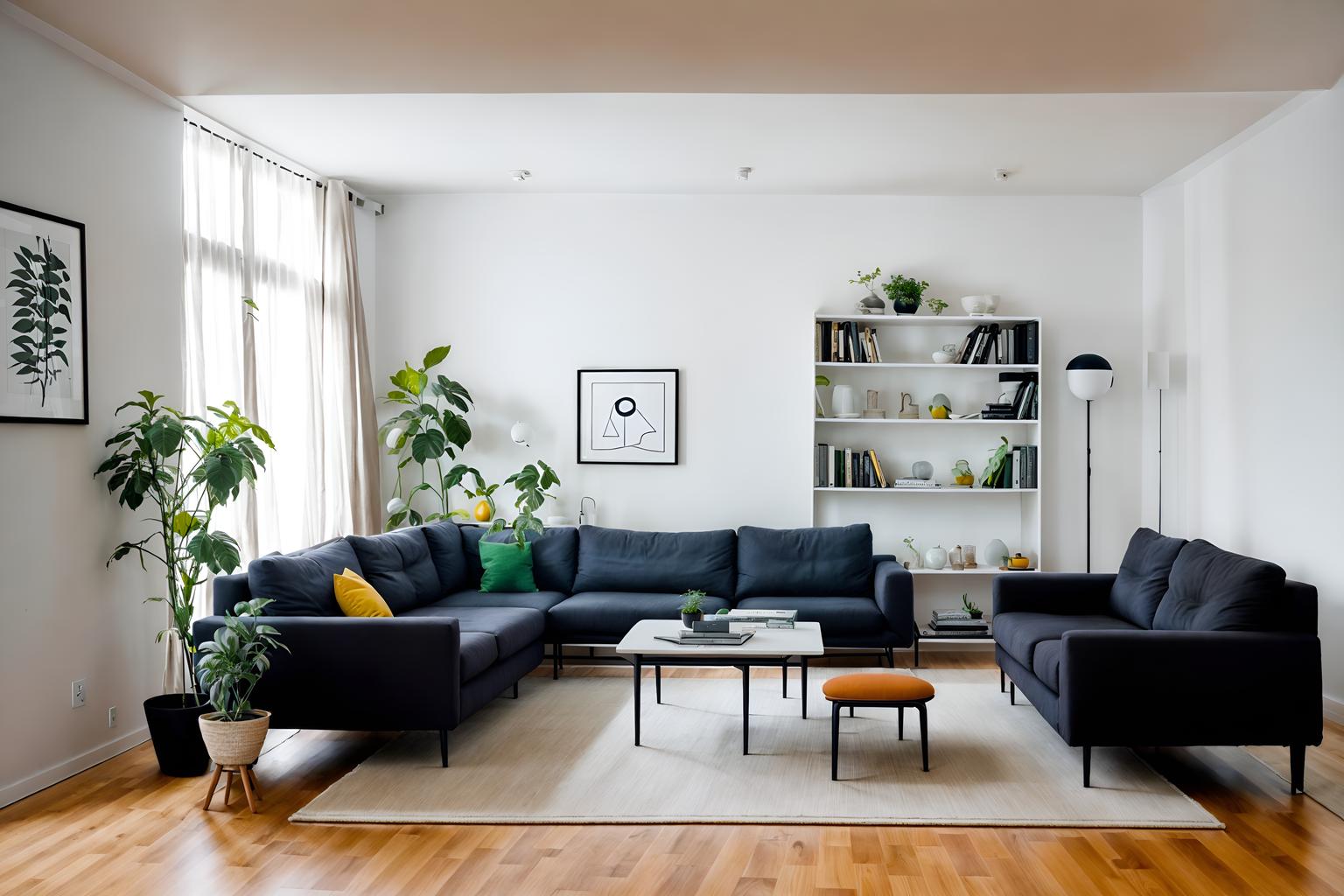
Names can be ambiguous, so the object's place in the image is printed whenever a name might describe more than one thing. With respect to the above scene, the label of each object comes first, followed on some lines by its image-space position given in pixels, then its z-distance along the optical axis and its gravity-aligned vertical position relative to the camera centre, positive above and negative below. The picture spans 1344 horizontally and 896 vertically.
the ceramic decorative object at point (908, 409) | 6.91 +0.15
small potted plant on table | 4.93 -0.84
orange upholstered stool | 4.18 -1.07
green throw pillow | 6.35 -0.82
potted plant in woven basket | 3.85 -0.97
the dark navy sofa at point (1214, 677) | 3.94 -0.96
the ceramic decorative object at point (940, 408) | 6.85 +0.16
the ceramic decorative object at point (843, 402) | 6.86 +0.20
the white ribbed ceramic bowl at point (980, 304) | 6.82 +0.84
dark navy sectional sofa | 4.25 -0.92
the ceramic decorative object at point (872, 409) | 6.93 +0.16
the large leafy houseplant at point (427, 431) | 6.71 +0.04
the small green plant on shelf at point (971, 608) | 6.76 -1.18
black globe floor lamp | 6.66 +0.34
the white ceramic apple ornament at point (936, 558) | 6.82 -0.84
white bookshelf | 7.05 -0.16
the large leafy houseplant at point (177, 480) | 4.32 -0.17
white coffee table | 4.51 -0.96
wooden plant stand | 3.83 -1.29
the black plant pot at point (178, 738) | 4.18 -1.21
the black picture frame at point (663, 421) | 7.09 +0.08
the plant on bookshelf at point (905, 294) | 6.79 +0.91
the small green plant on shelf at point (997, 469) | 6.79 -0.26
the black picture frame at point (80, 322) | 4.04 +0.50
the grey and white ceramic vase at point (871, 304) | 6.80 +0.84
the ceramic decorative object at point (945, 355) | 6.82 +0.50
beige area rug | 3.77 -1.39
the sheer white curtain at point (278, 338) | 5.28 +0.58
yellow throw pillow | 4.74 -0.74
